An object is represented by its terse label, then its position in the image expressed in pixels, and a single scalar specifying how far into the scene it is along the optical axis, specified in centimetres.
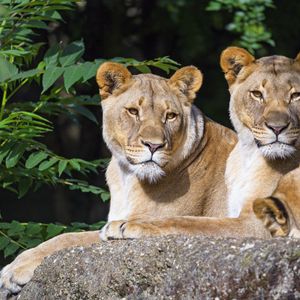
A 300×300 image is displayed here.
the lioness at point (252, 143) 1126
